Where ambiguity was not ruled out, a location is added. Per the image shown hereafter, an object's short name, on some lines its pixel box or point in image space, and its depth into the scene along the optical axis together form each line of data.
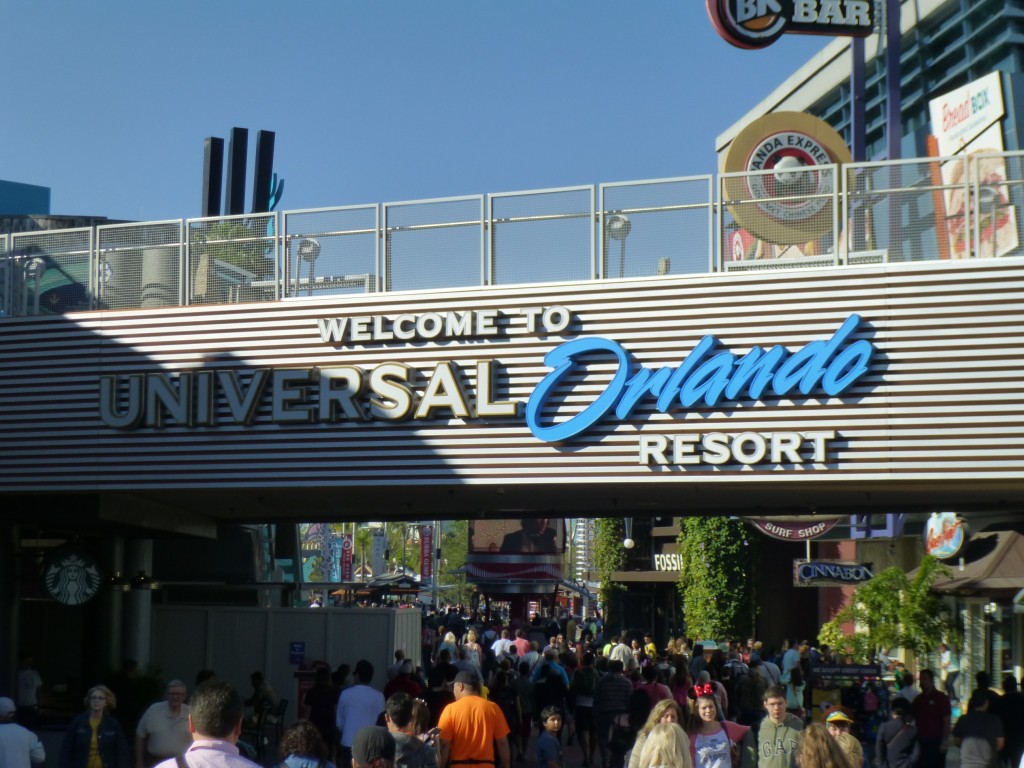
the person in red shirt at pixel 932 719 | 15.50
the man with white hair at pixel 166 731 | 11.43
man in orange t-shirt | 11.69
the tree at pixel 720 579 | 38.16
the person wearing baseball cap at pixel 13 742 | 10.49
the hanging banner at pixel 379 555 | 79.06
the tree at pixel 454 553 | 107.62
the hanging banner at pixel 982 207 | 16.94
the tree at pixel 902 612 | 25.08
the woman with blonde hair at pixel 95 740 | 11.45
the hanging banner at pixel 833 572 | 29.17
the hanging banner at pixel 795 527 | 29.17
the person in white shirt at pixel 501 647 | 27.99
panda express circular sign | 17.80
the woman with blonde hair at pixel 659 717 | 9.92
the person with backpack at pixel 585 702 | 20.38
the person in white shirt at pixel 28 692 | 21.47
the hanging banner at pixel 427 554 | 75.31
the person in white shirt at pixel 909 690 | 18.52
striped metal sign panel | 16.53
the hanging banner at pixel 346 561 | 77.12
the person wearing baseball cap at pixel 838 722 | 11.17
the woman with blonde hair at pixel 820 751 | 7.79
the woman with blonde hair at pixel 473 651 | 26.16
